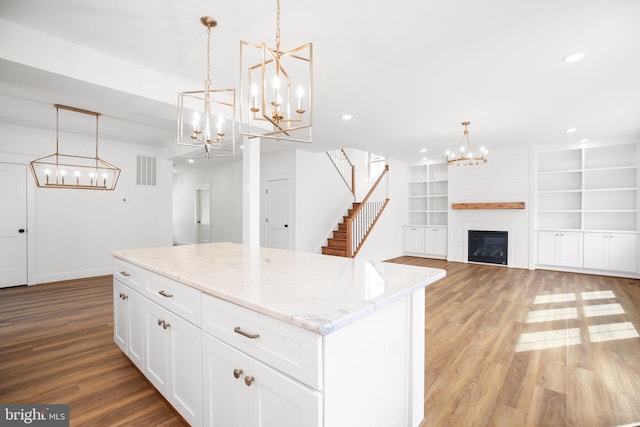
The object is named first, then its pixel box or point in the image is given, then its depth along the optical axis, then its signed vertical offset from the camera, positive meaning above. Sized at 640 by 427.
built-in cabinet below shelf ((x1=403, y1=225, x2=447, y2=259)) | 7.96 -0.84
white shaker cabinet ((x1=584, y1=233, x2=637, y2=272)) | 5.61 -0.78
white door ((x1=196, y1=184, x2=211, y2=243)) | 8.90 -0.12
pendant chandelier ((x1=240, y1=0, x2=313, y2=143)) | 1.73 +1.43
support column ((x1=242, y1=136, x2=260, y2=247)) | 4.34 +0.25
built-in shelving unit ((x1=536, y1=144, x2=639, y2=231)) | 5.91 +0.47
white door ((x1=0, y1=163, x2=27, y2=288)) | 4.95 -0.28
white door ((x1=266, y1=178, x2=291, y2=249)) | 6.66 -0.10
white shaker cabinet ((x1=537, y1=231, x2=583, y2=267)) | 6.10 -0.79
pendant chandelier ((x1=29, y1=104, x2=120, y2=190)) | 5.16 +0.73
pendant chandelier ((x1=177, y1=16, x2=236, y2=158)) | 2.25 +1.25
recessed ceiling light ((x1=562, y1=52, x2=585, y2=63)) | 2.70 +1.44
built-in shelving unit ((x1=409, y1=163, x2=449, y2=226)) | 8.27 +0.46
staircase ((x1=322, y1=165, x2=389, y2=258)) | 6.70 -0.33
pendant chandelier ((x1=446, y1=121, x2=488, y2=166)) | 5.10 +1.38
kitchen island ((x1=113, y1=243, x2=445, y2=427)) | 1.06 -0.58
